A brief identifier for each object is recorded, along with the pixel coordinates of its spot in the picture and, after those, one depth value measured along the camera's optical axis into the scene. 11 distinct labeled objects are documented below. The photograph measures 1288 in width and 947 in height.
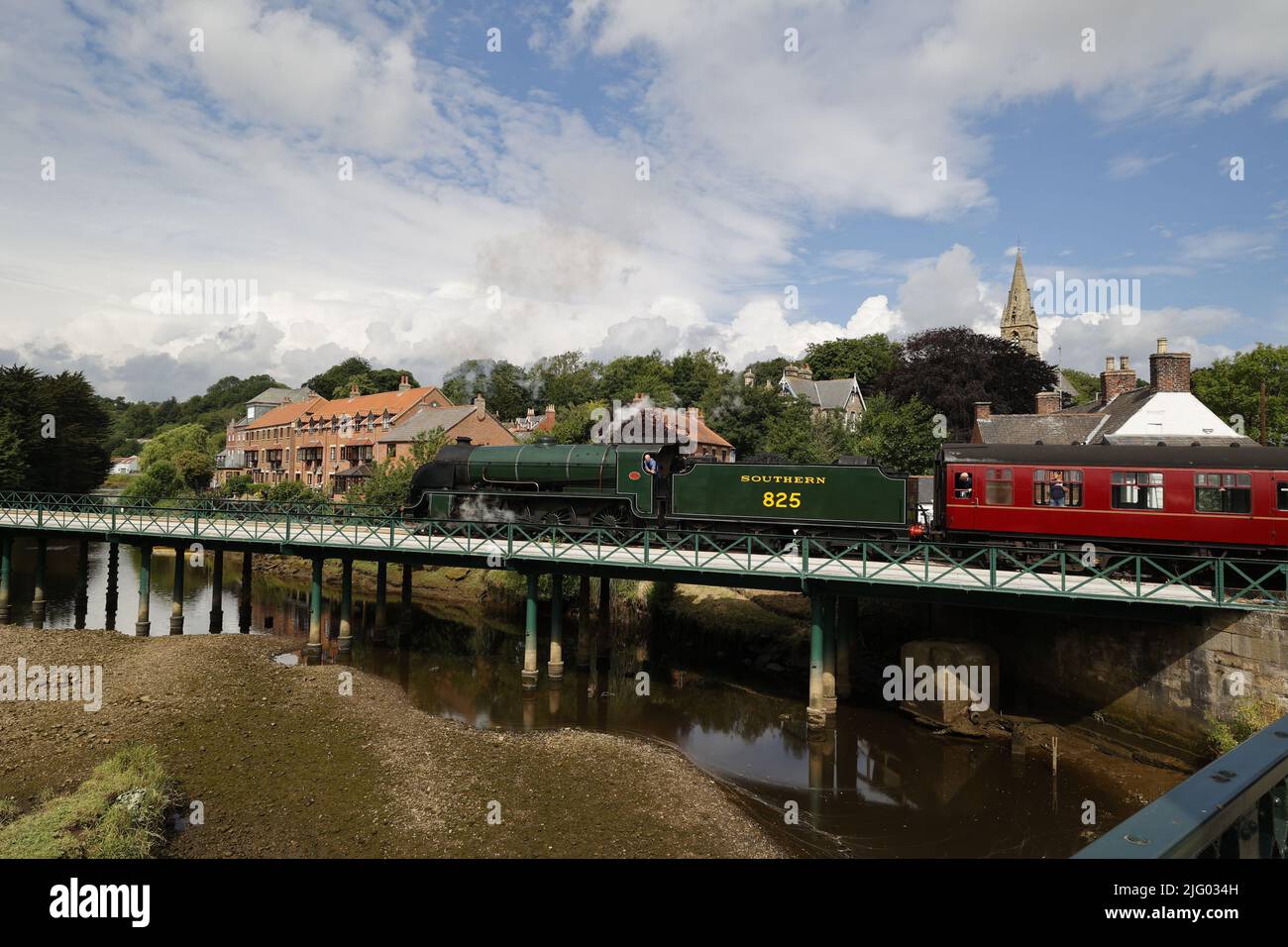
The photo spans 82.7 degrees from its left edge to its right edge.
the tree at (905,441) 42.62
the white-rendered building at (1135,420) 32.06
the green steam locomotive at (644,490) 21.68
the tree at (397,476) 42.31
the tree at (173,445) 71.32
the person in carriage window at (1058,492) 19.88
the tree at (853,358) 83.00
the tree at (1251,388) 43.22
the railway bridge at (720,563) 16.89
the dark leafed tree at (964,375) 48.69
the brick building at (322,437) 59.41
